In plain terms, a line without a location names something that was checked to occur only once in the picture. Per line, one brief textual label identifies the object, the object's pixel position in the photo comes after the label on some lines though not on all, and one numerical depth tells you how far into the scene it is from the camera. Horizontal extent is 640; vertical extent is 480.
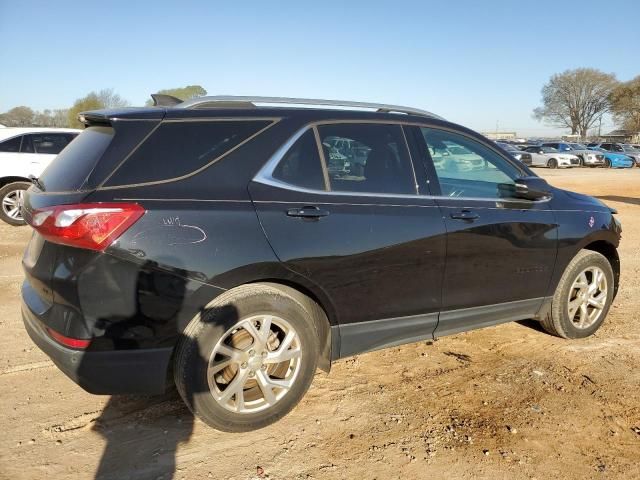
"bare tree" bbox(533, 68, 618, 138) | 71.00
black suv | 2.52
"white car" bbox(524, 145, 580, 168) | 33.75
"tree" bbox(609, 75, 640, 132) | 65.75
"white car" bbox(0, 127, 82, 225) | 9.45
